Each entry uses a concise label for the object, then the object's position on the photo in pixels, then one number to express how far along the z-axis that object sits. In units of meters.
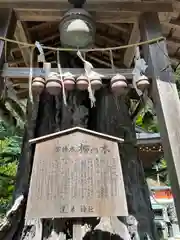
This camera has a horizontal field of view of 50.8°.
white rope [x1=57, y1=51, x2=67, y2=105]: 1.51
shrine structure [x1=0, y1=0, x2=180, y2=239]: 1.51
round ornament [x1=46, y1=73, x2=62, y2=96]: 1.50
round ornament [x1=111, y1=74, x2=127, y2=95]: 1.52
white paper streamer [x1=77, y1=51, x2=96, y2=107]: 1.52
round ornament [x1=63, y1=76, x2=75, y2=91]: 1.51
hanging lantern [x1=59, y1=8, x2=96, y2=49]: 1.68
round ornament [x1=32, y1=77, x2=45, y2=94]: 1.51
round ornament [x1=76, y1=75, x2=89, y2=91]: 1.51
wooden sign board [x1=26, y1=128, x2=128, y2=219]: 1.27
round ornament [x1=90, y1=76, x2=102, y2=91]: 1.52
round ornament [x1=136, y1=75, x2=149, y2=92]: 1.53
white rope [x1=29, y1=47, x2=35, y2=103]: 1.54
